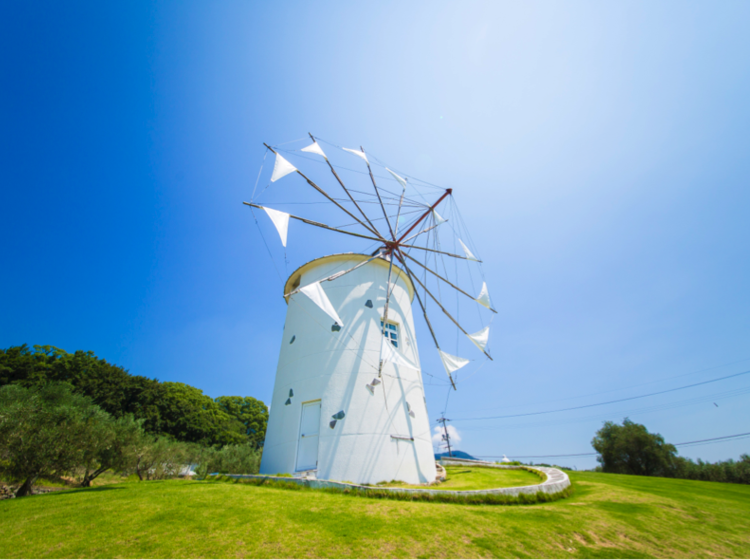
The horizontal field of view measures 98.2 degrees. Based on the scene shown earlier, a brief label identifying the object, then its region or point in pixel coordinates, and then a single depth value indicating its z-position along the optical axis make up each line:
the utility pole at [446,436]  41.59
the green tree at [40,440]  10.66
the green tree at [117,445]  15.38
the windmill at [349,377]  11.26
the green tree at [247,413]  49.47
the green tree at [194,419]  37.88
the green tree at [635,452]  30.17
